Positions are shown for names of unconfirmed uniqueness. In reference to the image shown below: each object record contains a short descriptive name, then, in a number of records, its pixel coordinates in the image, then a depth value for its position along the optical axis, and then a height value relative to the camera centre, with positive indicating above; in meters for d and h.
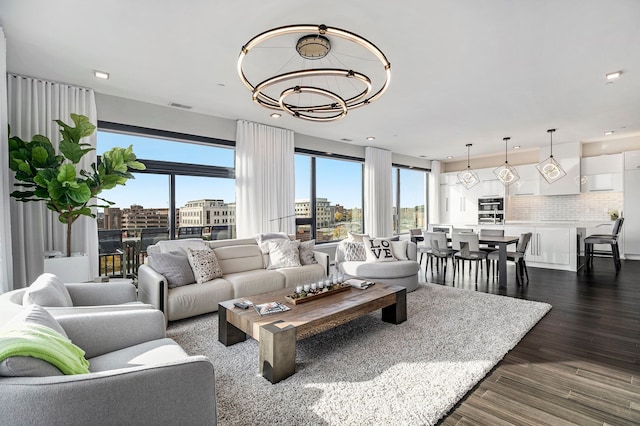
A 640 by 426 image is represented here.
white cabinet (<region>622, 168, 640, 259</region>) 7.37 -0.15
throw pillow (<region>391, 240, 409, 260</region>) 5.11 -0.66
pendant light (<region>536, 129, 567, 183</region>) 6.06 +0.72
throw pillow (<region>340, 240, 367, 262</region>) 5.05 -0.68
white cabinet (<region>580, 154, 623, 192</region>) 7.60 +0.85
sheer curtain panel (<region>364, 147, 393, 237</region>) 8.17 +0.42
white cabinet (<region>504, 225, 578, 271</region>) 6.27 -0.80
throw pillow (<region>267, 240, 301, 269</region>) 4.70 -0.67
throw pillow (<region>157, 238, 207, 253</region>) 4.06 -0.45
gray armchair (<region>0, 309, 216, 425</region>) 1.08 -0.71
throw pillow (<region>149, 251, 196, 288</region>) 3.65 -0.67
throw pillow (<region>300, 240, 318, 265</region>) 4.94 -0.69
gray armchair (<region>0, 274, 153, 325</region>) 1.99 -0.69
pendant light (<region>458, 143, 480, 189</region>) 7.75 +0.76
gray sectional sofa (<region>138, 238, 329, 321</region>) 3.48 -0.88
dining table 5.11 -0.75
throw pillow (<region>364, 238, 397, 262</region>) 4.97 -0.65
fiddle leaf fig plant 3.25 +0.44
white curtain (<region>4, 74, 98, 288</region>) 3.71 +0.09
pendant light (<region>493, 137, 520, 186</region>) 7.11 +0.78
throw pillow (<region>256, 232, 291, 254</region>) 4.87 -0.45
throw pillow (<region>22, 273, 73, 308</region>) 1.94 -0.53
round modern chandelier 2.48 +1.60
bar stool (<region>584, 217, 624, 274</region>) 6.24 -0.67
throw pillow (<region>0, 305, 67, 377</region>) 1.11 -0.56
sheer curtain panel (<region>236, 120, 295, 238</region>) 5.68 +0.57
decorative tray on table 3.12 -0.86
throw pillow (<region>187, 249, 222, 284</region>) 3.85 -0.68
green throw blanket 1.16 -0.52
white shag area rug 2.01 -1.26
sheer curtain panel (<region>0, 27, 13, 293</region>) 2.82 +0.13
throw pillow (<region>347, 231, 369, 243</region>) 5.34 -0.47
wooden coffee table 2.37 -0.94
